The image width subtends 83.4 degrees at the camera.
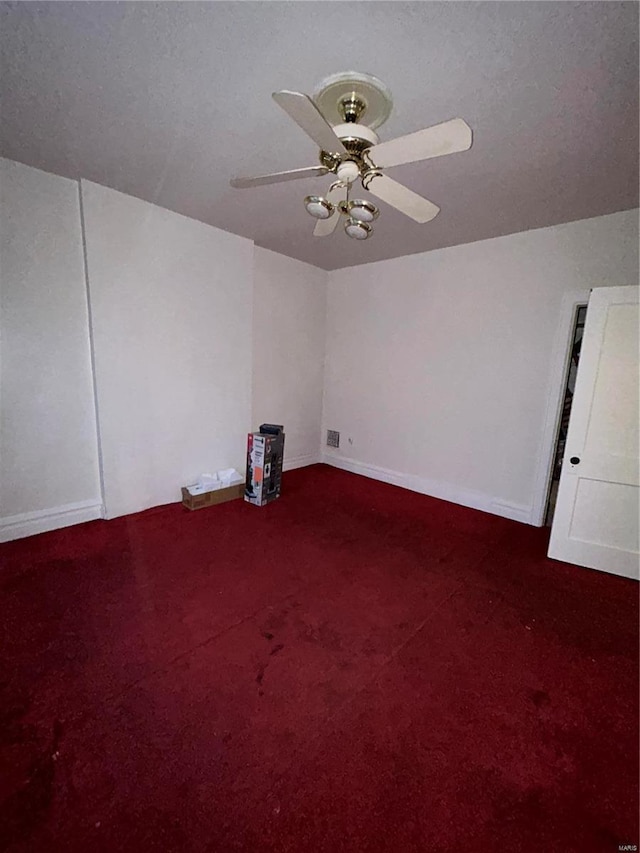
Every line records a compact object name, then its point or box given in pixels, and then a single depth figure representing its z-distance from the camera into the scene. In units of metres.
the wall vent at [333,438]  4.95
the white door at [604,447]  2.43
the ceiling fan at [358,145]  1.27
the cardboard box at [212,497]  3.36
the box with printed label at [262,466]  3.54
